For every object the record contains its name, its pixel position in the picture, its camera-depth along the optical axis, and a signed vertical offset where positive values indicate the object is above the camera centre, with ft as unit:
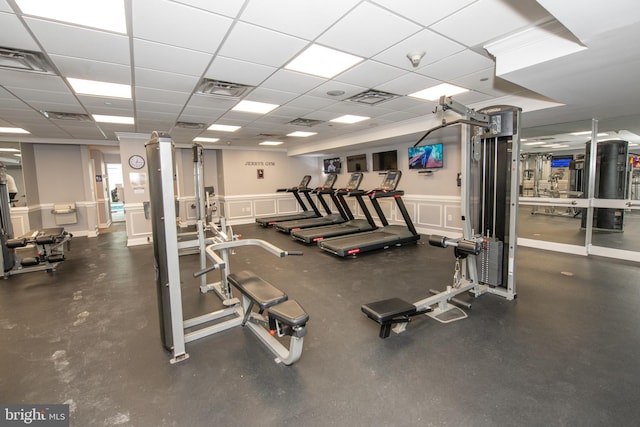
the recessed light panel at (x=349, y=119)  19.02 +4.60
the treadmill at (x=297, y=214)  29.78 -2.81
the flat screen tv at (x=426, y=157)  23.13 +2.30
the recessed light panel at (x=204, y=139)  26.42 +4.91
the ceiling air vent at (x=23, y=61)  8.89 +4.45
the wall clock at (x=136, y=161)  23.48 +2.69
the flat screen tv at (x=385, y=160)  26.84 +2.47
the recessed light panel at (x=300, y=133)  24.21 +4.75
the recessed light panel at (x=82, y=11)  6.71 +4.46
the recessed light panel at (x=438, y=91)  13.37 +4.46
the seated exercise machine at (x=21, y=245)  15.55 -2.82
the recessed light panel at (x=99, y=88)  11.70 +4.60
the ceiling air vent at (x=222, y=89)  12.26 +4.57
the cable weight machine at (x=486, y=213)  10.93 -1.28
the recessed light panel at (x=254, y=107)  15.37 +4.63
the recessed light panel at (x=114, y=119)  17.50 +4.73
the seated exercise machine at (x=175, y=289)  7.26 -2.89
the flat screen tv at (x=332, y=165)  33.51 +2.69
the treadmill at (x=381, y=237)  18.52 -3.59
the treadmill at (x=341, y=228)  22.33 -3.46
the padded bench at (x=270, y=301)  6.84 -2.94
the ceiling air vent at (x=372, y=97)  13.97 +4.49
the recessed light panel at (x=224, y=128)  21.12 +4.75
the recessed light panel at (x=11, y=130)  20.17 +4.84
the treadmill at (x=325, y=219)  25.77 -3.07
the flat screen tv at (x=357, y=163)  30.35 +2.57
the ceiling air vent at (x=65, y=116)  16.34 +4.71
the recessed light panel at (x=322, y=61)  9.54 +4.48
